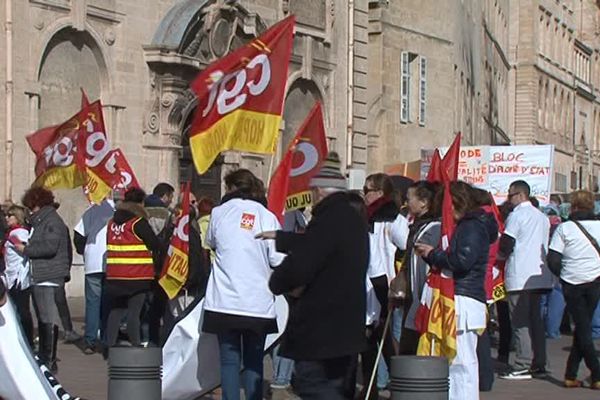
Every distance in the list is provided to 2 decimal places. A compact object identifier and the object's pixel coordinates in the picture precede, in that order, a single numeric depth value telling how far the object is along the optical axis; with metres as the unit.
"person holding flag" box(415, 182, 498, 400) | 10.60
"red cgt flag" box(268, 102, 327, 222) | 11.98
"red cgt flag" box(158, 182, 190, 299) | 13.66
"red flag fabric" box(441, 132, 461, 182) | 13.82
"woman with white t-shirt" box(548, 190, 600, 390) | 13.36
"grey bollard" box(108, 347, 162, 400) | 9.15
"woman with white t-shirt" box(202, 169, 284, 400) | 10.45
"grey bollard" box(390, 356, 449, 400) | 8.59
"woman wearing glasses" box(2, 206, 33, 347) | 14.36
